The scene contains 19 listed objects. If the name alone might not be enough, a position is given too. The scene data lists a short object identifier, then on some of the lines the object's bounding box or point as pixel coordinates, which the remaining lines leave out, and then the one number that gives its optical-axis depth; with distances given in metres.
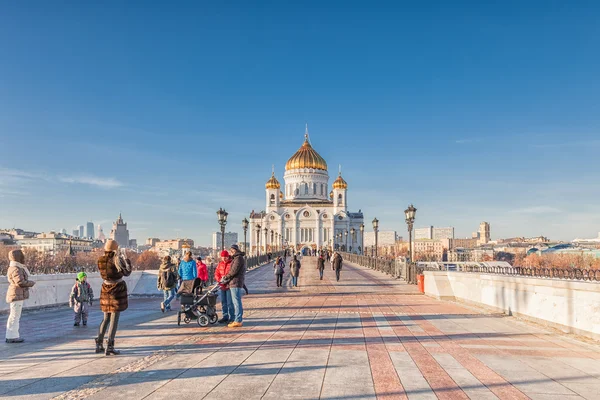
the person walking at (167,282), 14.21
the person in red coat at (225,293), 11.68
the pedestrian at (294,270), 23.80
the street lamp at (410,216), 28.53
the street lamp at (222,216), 31.20
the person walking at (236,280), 11.11
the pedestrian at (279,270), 23.77
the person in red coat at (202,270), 15.53
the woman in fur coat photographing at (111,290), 8.08
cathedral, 111.75
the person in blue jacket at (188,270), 13.20
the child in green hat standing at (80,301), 11.23
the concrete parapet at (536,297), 9.92
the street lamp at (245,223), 43.17
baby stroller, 11.27
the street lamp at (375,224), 43.11
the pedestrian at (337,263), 27.48
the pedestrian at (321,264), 29.03
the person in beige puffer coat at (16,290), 9.07
